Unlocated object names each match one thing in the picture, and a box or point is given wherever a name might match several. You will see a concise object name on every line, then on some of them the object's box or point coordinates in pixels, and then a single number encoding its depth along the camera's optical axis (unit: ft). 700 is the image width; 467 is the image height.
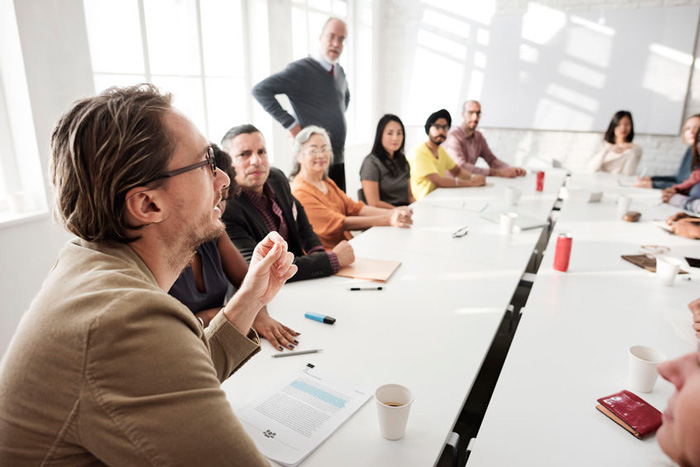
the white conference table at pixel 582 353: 3.02
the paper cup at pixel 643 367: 3.54
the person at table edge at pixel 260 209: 5.96
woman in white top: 14.66
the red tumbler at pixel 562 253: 5.98
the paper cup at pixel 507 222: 7.86
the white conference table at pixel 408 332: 3.14
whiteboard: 16.20
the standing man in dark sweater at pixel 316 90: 11.44
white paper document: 3.03
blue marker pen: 4.66
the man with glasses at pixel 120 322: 1.92
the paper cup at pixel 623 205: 8.95
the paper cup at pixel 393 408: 3.00
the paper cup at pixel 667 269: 5.63
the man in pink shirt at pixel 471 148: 14.11
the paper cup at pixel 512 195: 10.05
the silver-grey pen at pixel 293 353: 4.08
